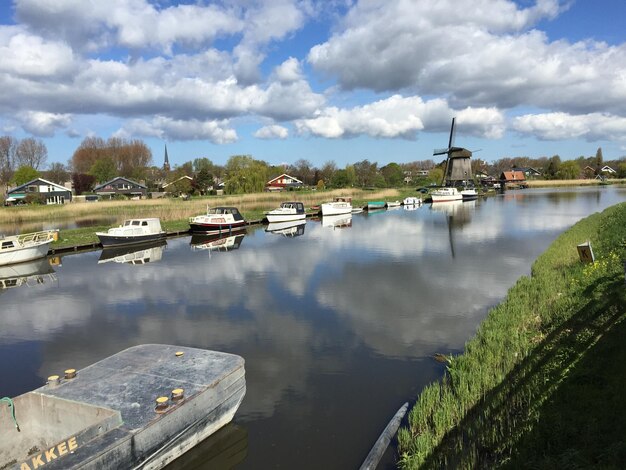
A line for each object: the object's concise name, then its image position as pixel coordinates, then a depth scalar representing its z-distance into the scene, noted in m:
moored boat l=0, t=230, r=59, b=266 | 27.59
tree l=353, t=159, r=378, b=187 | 128.25
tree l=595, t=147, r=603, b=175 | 190.44
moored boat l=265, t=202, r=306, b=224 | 49.12
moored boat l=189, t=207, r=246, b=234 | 40.56
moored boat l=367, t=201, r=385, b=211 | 72.44
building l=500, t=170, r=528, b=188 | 141.43
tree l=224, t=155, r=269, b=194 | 86.31
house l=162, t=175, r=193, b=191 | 96.49
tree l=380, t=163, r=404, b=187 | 130.12
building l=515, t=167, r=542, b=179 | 179.38
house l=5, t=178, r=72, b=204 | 87.39
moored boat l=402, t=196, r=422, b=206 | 77.06
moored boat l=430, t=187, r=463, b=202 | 84.25
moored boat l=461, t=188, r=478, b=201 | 92.08
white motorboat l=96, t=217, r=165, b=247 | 33.78
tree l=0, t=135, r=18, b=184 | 117.75
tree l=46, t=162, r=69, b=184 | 121.75
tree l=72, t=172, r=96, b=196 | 114.62
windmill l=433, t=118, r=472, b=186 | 107.25
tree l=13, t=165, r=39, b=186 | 101.50
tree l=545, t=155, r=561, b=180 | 163.00
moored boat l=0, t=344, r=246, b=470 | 6.41
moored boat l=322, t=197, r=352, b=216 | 58.88
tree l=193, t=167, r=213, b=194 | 99.49
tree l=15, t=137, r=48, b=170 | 121.81
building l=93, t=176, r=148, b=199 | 103.00
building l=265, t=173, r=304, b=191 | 127.16
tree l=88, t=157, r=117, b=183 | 116.75
